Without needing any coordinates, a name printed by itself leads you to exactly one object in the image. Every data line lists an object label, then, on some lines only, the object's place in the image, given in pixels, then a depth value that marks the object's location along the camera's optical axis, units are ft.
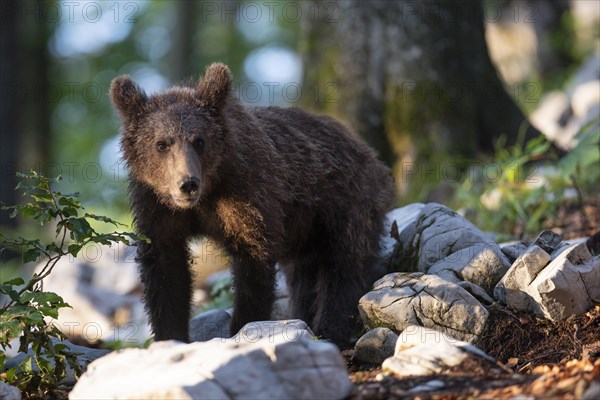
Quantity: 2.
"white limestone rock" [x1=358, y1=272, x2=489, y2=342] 34.58
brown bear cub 37.47
